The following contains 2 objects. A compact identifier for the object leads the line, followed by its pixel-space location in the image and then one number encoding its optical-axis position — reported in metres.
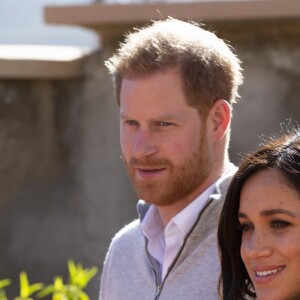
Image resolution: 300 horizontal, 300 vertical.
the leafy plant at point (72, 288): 8.74
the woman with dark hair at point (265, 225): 5.40
